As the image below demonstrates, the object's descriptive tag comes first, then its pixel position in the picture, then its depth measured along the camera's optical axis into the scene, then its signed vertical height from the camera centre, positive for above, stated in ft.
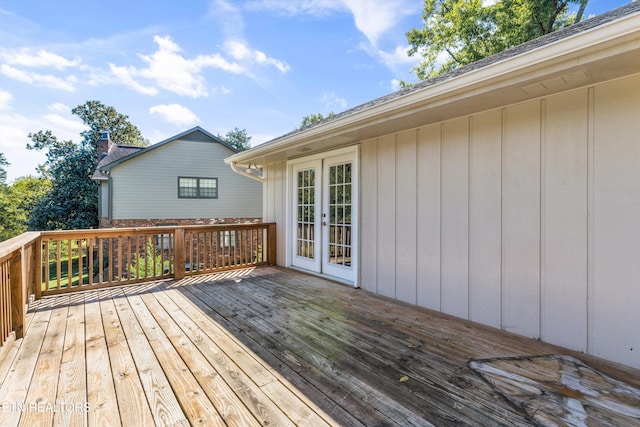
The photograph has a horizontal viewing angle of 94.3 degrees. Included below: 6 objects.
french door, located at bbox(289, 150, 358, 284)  14.17 -0.12
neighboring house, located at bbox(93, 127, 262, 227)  35.04 +3.25
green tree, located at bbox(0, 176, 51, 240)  57.11 +0.70
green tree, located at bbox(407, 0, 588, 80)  30.63 +21.49
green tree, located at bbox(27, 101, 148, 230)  44.93 +2.02
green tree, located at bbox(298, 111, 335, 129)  83.41 +27.18
